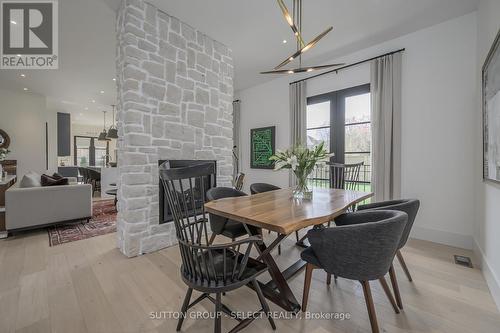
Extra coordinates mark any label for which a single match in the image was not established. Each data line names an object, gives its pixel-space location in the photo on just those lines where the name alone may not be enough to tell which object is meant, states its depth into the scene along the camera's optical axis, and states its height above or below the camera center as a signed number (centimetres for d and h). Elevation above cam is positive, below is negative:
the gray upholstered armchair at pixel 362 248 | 128 -52
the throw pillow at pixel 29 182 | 350 -30
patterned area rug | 309 -106
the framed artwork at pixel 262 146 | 514 +45
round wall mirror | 585 +66
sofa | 307 -65
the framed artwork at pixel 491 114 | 177 +46
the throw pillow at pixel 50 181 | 358 -29
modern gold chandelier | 174 +120
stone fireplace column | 255 +76
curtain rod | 329 +176
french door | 378 +74
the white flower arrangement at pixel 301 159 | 205 +5
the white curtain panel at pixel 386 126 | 324 +61
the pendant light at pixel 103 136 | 777 +100
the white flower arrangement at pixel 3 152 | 483 +30
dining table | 133 -34
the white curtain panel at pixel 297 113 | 445 +109
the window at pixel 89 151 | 1100 +67
